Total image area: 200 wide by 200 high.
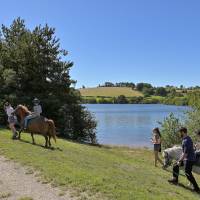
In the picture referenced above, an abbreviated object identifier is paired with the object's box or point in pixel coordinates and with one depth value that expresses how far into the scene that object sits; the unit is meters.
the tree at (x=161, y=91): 179.50
